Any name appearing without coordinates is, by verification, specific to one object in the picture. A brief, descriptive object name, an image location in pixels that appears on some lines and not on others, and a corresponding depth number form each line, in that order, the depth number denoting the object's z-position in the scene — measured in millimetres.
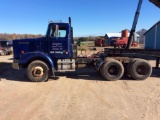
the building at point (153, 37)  16271
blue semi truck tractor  5874
